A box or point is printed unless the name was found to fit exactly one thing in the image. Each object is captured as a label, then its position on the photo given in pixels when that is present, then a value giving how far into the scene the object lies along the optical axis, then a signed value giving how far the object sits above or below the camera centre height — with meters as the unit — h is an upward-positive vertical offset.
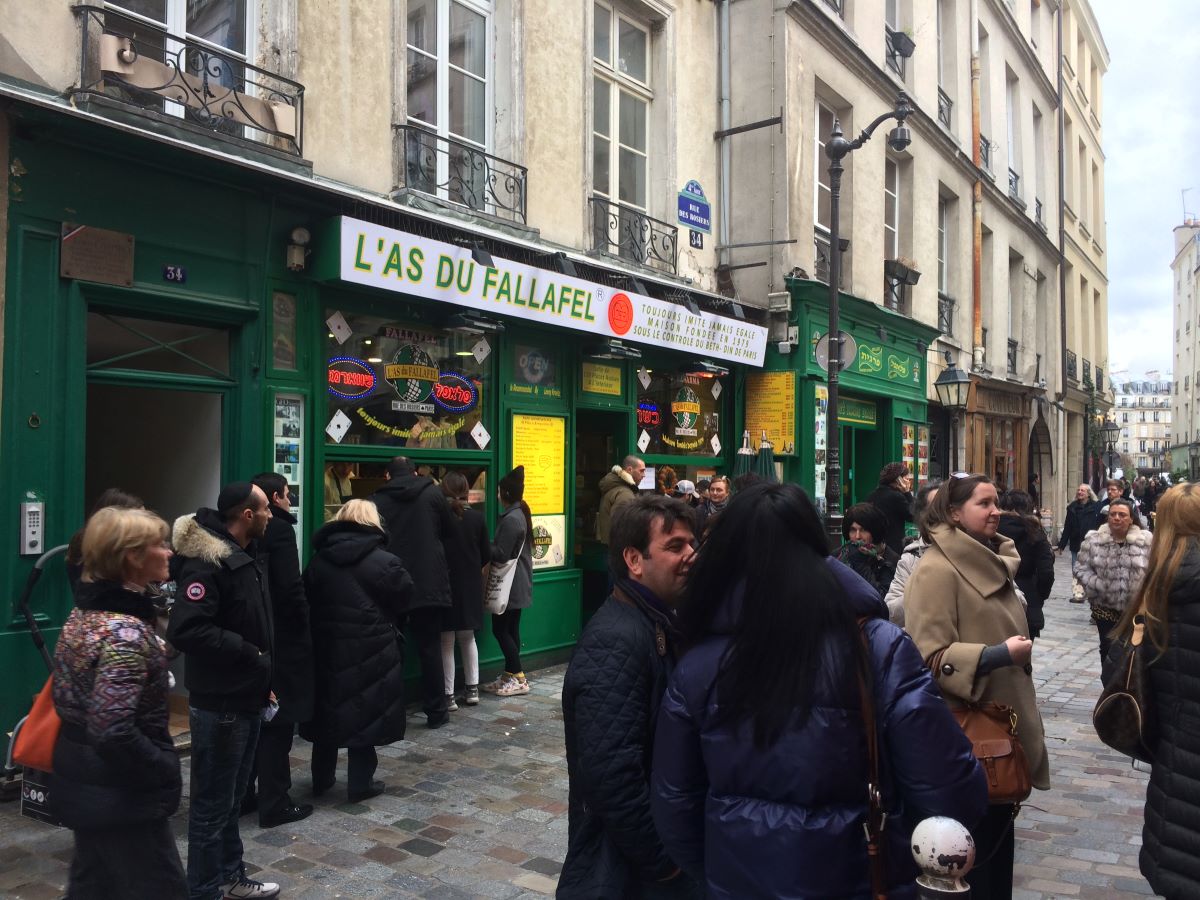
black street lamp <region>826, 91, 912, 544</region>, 10.37 +1.43
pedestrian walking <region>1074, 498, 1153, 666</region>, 7.01 -0.74
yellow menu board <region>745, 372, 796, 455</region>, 12.10 +0.64
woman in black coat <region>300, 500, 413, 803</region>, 5.27 -1.00
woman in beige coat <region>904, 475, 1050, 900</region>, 3.40 -0.63
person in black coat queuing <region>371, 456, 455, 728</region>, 6.97 -0.60
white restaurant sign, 7.04 +1.41
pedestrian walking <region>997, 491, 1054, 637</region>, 6.82 -0.67
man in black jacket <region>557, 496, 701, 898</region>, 2.36 -0.70
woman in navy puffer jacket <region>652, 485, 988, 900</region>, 1.93 -0.53
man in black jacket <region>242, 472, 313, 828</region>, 4.96 -1.04
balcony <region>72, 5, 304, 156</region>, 5.78 +2.36
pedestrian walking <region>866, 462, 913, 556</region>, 7.72 -0.31
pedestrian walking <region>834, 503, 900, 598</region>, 5.83 -0.53
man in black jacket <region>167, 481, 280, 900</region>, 3.99 -0.88
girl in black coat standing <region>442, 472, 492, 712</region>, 7.42 -0.95
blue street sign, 11.10 +2.87
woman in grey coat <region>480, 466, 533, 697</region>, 7.91 -0.90
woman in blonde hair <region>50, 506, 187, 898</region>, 3.08 -0.85
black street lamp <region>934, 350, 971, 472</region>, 15.62 +1.18
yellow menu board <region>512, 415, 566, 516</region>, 8.84 +0.01
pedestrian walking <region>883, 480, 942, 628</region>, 4.51 -0.55
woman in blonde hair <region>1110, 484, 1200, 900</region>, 2.72 -0.69
